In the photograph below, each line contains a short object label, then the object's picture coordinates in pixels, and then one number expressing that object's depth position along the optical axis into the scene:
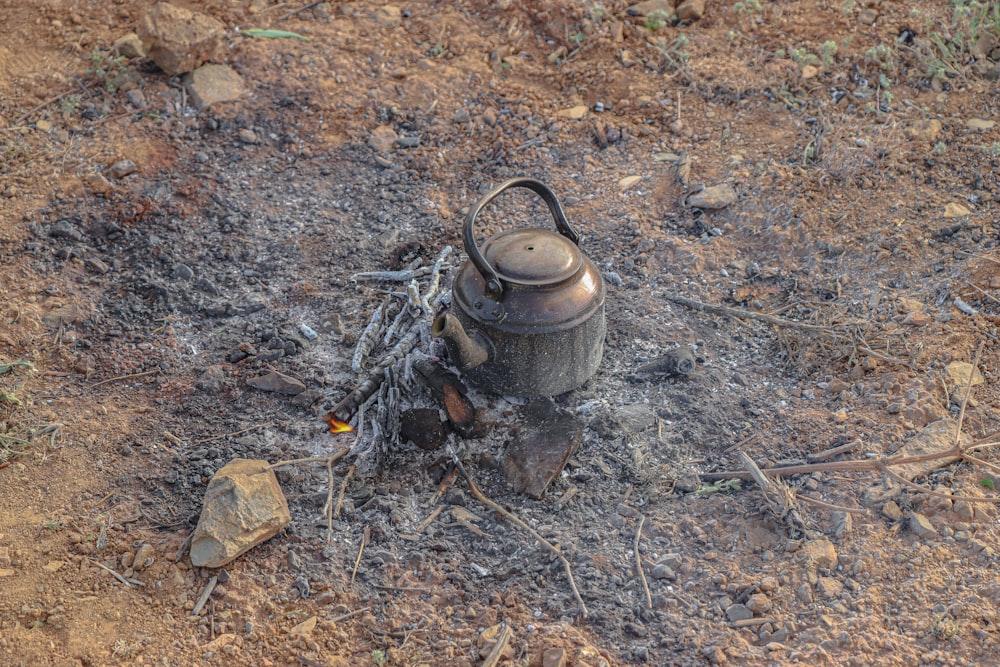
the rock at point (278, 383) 3.71
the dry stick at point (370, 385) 3.56
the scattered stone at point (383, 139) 5.09
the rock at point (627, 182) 4.86
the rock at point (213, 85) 5.23
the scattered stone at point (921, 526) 3.07
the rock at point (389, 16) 5.80
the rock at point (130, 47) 5.34
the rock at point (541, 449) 3.36
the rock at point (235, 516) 2.93
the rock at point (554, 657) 2.70
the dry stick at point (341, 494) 3.23
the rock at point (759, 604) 2.89
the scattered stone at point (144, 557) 2.94
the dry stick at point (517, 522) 2.98
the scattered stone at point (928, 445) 3.31
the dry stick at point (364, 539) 3.05
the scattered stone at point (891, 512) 3.15
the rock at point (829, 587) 2.92
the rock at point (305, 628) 2.80
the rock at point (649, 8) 5.82
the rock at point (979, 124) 4.93
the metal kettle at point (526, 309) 3.24
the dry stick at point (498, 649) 2.71
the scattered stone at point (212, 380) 3.70
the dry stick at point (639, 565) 2.95
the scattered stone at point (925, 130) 4.90
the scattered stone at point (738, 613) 2.88
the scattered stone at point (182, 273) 4.29
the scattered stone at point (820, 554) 3.01
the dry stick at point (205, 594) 2.83
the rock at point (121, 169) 4.76
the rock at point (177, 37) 5.16
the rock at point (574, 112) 5.27
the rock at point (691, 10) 5.80
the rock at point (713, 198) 4.67
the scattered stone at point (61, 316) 3.95
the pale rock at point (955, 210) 4.45
